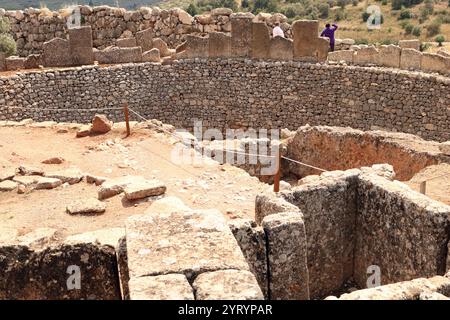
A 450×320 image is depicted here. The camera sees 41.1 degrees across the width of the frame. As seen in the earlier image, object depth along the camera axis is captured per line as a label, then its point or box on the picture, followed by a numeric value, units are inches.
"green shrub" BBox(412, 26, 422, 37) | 1385.3
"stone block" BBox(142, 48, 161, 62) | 779.4
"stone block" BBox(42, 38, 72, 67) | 759.1
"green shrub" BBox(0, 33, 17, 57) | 796.0
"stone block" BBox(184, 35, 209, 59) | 771.4
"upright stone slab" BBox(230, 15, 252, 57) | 768.3
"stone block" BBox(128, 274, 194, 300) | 153.0
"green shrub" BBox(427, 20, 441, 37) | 1373.0
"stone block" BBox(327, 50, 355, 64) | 735.1
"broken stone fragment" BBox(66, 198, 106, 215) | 363.3
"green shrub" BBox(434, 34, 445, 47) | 1234.8
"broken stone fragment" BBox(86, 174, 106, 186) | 415.8
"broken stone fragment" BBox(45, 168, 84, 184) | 418.6
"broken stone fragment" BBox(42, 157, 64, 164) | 467.8
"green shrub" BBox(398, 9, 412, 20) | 1512.1
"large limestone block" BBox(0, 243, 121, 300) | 202.4
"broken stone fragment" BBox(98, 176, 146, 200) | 385.7
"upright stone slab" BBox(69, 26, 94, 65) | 768.3
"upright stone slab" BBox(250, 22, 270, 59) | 759.1
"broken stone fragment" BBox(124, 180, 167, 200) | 374.4
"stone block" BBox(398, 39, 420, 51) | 765.3
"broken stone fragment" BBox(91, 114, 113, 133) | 561.6
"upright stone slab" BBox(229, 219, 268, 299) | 205.6
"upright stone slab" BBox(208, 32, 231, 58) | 772.0
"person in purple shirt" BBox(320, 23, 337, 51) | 778.2
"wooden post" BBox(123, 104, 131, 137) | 551.5
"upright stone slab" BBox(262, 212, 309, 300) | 209.0
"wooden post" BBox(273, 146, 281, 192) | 358.1
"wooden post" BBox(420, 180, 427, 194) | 347.3
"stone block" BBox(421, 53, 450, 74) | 666.2
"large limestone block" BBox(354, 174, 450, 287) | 221.0
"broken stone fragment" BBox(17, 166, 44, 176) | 432.9
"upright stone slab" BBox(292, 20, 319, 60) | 751.7
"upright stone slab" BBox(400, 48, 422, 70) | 687.1
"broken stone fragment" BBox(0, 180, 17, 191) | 407.8
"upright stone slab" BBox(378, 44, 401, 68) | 699.4
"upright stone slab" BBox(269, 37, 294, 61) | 753.0
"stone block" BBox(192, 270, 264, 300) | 153.9
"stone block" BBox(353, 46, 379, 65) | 721.0
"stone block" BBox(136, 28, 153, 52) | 815.7
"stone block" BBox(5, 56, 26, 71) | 751.7
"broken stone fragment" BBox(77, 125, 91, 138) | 558.9
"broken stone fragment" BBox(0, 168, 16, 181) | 423.8
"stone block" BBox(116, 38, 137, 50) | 814.5
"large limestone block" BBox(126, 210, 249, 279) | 166.7
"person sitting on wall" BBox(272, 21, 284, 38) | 783.5
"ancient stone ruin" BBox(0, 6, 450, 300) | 199.0
